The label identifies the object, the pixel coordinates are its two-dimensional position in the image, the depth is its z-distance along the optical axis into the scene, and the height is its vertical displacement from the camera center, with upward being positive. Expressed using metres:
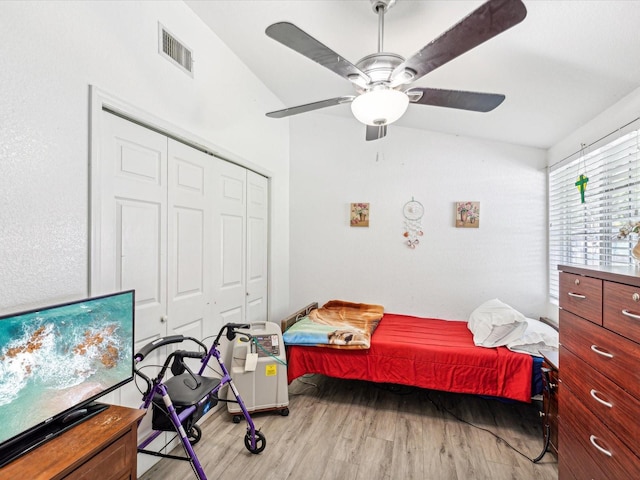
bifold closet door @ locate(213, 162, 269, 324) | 2.59 -0.03
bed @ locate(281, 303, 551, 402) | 2.31 -0.97
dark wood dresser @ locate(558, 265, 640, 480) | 1.07 -0.52
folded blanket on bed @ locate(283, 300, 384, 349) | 2.64 -0.80
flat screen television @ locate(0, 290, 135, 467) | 1.02 -0.48
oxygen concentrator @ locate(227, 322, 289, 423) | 2.40 -1.06
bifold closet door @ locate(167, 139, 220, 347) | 2.07 -0.01
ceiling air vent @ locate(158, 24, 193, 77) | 1.90 +1.21
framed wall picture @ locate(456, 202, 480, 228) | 3.39 +0.29
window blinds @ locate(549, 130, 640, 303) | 1.99 +0.26
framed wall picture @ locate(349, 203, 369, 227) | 3.69 +0.30
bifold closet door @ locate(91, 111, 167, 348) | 1.59 +0.12
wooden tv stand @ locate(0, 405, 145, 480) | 0.95 -0.70
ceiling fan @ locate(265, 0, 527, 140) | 1.11 +0.79
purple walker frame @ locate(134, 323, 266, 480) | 1.54 -0.87
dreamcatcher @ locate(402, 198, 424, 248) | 3.54 +0.21
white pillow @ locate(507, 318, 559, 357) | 2.38 -0.78
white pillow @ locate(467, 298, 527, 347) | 2.49 -0.71
